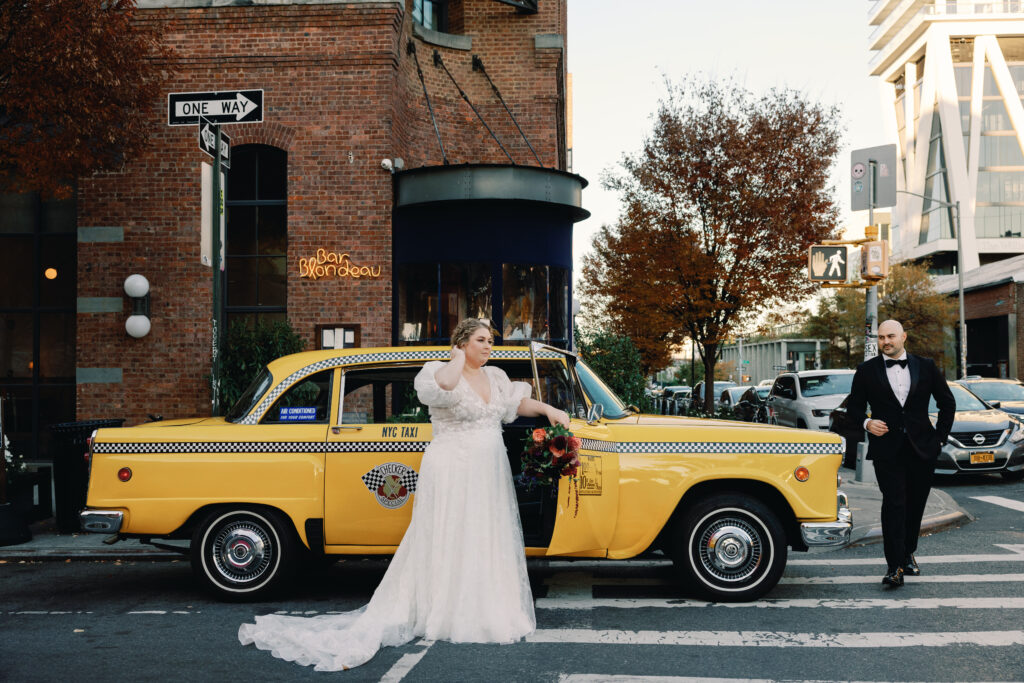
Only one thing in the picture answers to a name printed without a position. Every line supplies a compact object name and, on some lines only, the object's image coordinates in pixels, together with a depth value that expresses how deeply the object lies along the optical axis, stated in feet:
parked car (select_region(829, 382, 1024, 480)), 45.50
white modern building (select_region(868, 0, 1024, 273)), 269.03
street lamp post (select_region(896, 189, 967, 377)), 120.46
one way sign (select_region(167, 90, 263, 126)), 28.96
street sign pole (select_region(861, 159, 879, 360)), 46.57
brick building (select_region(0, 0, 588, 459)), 47.47
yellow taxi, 20.95
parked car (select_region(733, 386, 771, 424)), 68.44
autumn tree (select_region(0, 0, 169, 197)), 33.12
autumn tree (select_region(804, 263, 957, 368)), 166.50
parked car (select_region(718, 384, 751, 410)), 99.86
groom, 22.88
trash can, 32.14
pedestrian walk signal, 46.57
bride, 18.25
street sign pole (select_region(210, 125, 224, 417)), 28.48
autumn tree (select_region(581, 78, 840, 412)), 73.20
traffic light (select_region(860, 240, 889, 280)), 45.14
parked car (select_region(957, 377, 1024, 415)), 57.98
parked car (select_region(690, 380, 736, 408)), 98.88
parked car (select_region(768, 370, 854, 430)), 61.00
